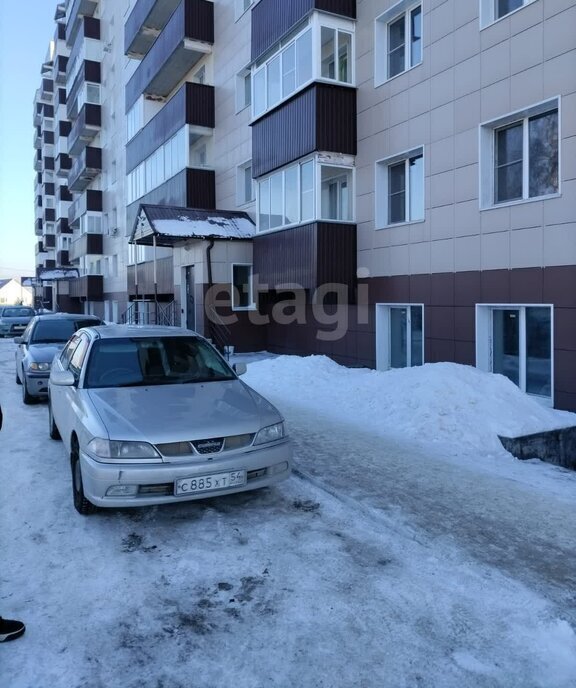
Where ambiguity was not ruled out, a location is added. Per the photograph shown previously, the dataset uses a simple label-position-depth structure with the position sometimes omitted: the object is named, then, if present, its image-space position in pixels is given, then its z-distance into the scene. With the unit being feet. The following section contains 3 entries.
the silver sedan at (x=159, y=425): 14.26
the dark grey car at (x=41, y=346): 32.63
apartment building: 30.45
